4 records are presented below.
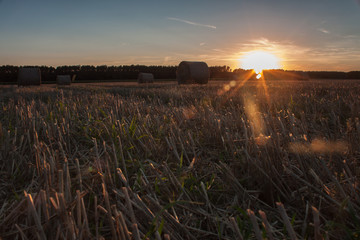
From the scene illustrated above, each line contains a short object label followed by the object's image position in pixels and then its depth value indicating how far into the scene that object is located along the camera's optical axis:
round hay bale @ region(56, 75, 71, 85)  24.66
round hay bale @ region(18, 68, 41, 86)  19.77
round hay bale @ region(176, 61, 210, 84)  16.00
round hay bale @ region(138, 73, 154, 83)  23.94
